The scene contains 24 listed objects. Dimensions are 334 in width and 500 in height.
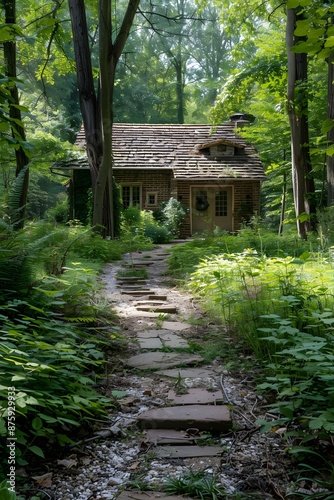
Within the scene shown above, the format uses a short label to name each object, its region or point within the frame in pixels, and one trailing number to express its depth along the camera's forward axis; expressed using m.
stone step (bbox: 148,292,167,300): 6.40
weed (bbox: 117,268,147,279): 8.03
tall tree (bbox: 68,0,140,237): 10.52
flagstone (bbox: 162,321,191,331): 4.99
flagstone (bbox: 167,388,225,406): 3.15
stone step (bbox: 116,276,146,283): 7.63
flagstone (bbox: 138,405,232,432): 2.82
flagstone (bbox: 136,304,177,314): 5.70
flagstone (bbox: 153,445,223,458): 2.54
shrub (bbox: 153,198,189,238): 20.28
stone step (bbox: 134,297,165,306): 6.00
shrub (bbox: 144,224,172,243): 17.14
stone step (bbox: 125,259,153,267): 9.25
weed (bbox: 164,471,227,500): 2.14
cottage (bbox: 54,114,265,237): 21.15
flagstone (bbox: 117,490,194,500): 2.12
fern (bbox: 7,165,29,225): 4.76
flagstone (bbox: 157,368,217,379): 3.65
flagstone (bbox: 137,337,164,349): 4.32
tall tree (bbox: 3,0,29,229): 10.87
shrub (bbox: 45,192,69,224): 22.67
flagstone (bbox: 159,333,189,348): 4.38
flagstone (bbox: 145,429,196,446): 2.69
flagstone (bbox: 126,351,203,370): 3.89
